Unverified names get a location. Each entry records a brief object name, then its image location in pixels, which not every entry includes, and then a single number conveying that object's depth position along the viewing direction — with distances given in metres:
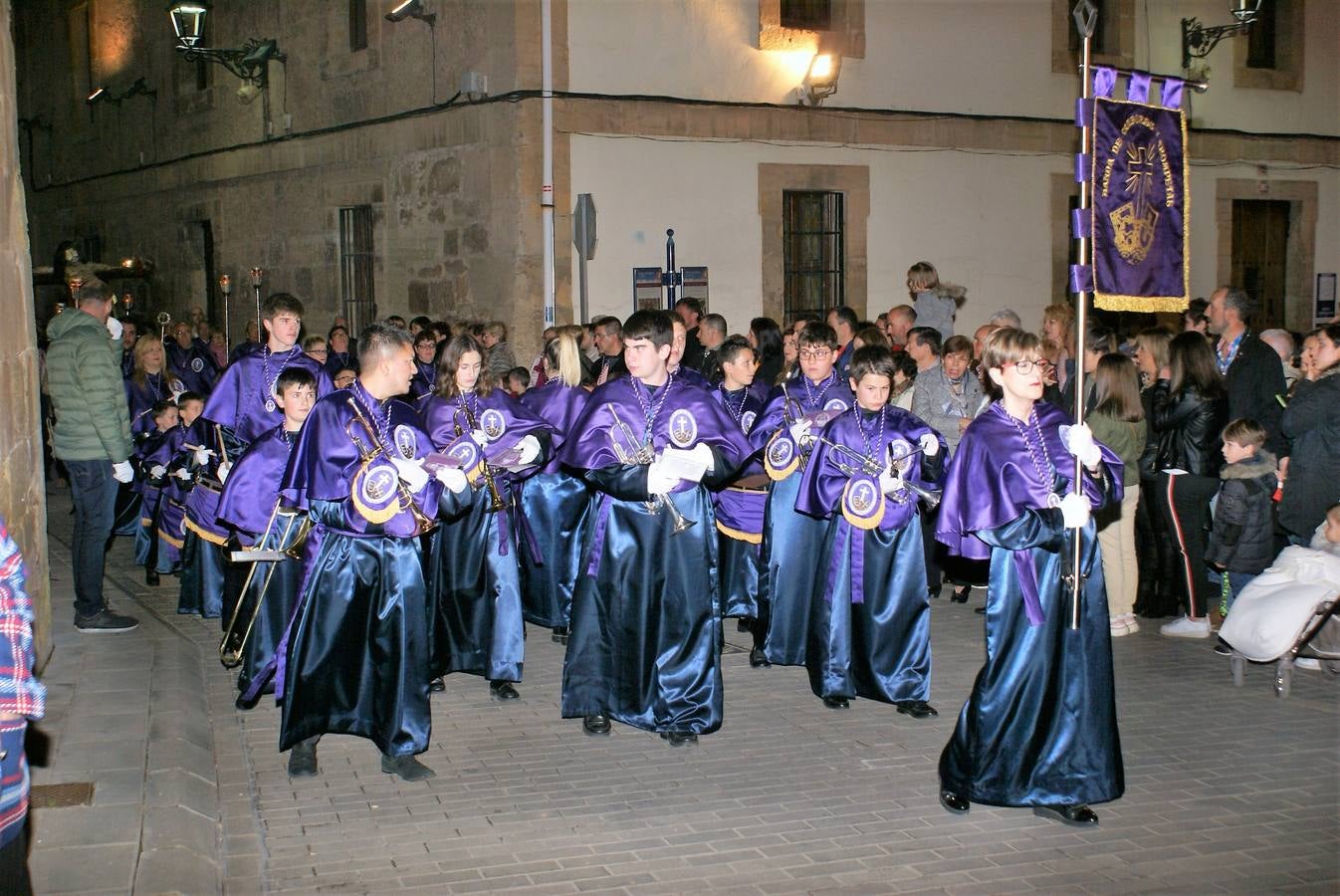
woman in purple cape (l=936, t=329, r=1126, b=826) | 6.00
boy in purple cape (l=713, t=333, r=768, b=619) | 9.49
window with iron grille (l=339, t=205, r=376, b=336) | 20.97
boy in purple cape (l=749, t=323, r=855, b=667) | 8.84
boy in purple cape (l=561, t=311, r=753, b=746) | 7.28
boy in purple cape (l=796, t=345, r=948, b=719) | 7.81
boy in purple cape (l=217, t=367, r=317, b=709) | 7.93
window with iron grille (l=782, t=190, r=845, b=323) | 19.67
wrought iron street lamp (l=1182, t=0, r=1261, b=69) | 21.64
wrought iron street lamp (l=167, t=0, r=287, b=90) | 21.36
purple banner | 6.35
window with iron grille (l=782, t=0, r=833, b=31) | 19.06
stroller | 7.99
